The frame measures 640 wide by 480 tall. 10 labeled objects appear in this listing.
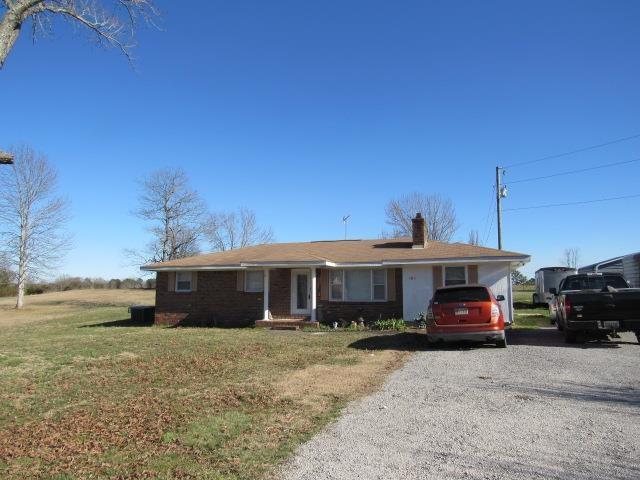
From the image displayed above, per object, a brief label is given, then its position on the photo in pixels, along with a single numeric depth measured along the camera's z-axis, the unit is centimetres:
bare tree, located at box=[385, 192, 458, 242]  4328
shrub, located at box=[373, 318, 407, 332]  1806
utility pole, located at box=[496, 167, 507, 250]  2927
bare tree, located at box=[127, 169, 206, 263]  4700
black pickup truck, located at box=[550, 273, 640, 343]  1200
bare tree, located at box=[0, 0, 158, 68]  541
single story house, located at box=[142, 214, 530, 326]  1916
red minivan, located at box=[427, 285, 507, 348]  1237
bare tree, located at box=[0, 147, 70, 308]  4016
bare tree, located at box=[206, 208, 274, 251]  5488
